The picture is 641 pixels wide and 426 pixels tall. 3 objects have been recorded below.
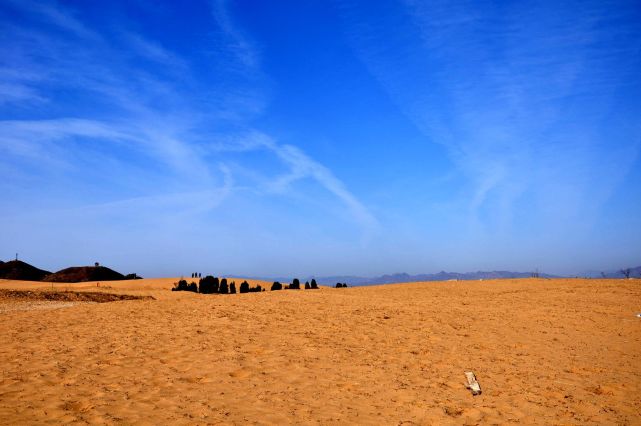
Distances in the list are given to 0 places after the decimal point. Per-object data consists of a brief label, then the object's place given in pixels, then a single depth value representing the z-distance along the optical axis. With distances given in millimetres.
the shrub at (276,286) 31211
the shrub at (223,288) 30464
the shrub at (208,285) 30312
